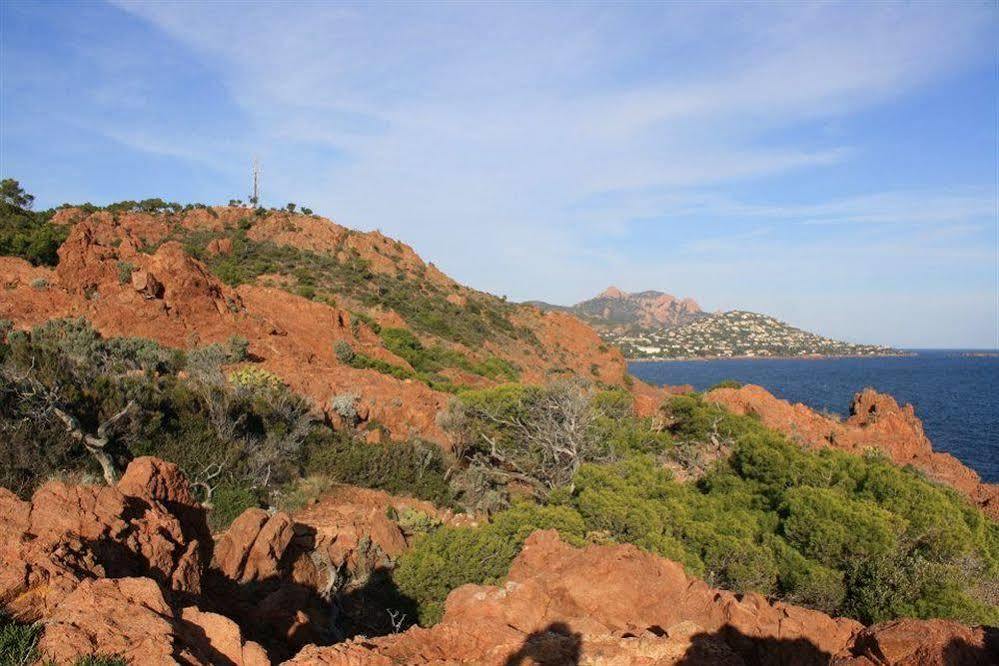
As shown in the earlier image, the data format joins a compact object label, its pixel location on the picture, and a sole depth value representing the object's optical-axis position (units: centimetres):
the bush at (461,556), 937
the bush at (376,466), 1463
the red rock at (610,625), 515
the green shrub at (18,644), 406
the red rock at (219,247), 3941
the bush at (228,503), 1098
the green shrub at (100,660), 412
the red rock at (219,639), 493
